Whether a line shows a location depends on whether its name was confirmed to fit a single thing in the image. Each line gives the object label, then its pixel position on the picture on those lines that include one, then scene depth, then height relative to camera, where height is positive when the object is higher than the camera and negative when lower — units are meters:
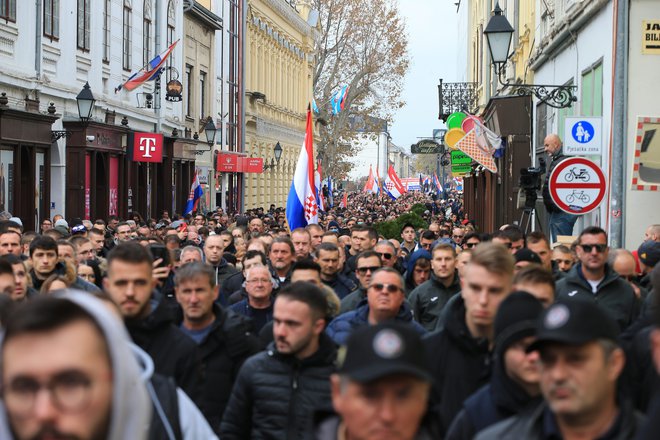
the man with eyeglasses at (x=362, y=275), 10.38 -0.79
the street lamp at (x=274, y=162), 52.24 +1.13
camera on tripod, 16.69 +0.05
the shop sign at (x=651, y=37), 16.08 +1.97
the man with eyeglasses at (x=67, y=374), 2.84 -0.45
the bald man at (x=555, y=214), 16.11 -0.34
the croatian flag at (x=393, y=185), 69.88 +0.06
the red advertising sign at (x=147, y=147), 32.41 +0.94
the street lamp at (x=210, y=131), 39.06 +1.65
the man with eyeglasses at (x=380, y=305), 8.23 -0.79
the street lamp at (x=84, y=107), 25.52 +1.56
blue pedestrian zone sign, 14.95 +0.63
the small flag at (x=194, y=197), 36.00 -0.40
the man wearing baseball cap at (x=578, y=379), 3.88 -0.60
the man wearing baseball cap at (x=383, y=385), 3.68 -0.59
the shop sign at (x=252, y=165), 51.31 +0.81
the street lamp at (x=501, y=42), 18.47 +2.17
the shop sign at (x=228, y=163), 48.28 +0.81
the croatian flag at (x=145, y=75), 29.78 +2.62
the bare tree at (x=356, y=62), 65.75 +6.68
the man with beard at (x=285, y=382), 6.39 -1.02
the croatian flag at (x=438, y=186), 87.87 +0.01
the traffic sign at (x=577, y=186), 13.60 +0.03
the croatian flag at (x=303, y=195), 20.92 -0.17
